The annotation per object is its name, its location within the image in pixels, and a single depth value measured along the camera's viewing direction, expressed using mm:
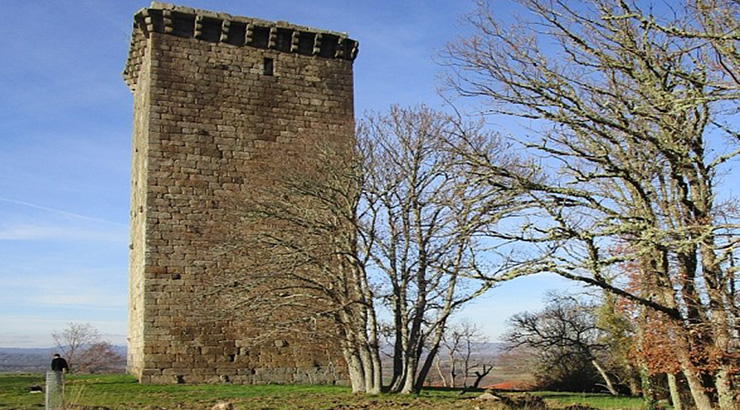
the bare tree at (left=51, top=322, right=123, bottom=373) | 36969
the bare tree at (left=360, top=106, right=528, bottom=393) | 14008
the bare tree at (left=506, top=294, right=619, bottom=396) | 24984
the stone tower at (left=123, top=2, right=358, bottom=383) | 15953
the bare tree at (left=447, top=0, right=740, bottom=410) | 8844
